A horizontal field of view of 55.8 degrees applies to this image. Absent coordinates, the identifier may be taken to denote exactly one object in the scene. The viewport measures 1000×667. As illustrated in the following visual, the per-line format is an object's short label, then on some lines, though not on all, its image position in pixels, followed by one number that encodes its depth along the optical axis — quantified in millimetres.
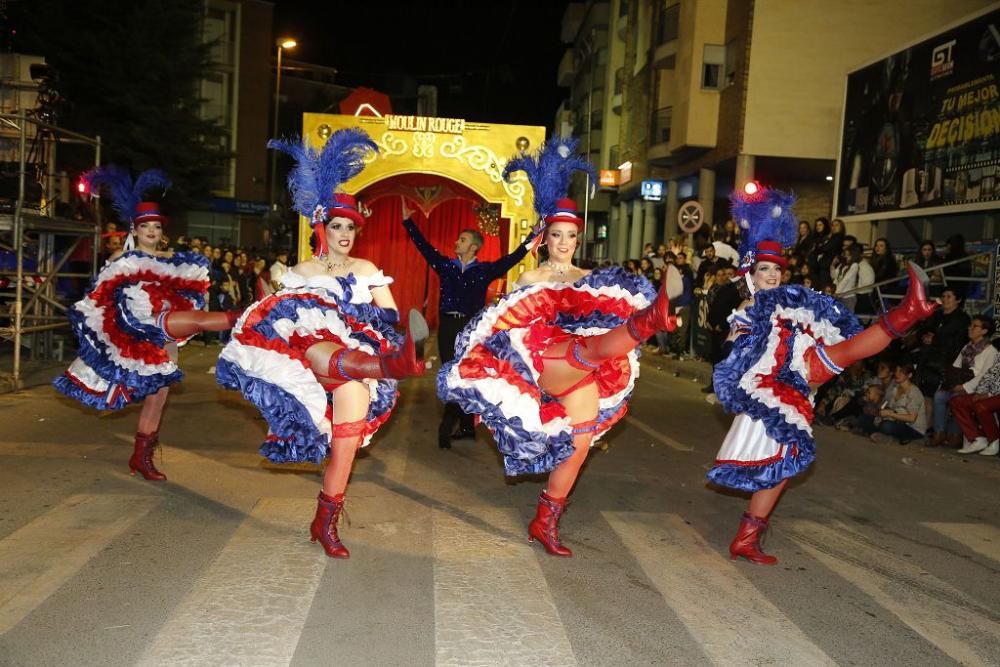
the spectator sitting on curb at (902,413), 10414
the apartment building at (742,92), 23219
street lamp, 30444
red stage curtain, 16391
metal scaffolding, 10859
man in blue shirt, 8539
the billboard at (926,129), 14141
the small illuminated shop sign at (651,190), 32406
